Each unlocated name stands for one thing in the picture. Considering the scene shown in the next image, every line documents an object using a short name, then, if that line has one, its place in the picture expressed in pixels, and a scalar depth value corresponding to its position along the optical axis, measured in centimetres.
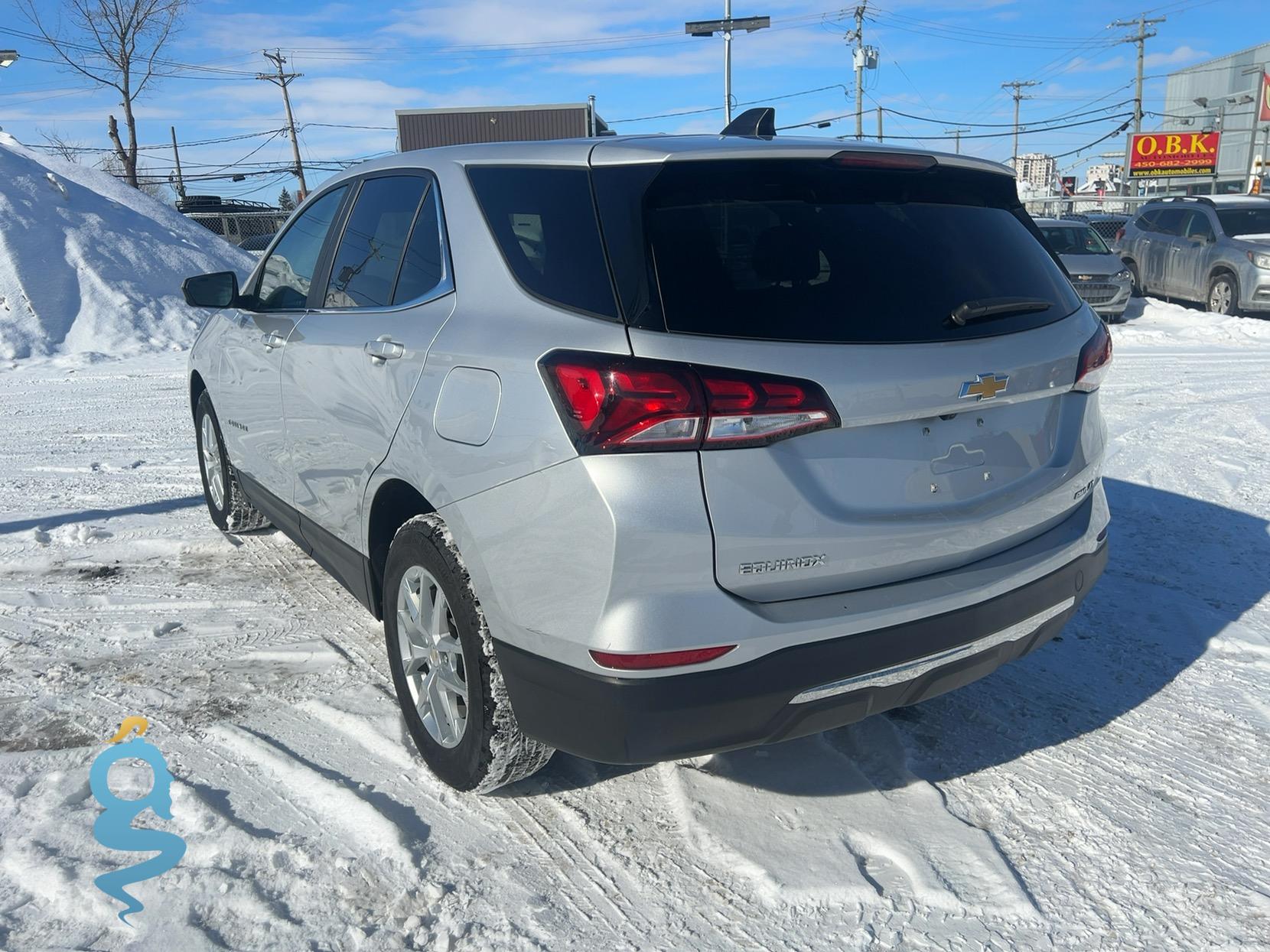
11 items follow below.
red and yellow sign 3741
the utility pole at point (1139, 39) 5259
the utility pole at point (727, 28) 2814
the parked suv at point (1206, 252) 1498
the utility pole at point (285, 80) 5325
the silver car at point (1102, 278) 1538
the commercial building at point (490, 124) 3562
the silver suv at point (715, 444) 226
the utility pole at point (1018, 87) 7506
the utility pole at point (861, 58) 3738
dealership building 6066
